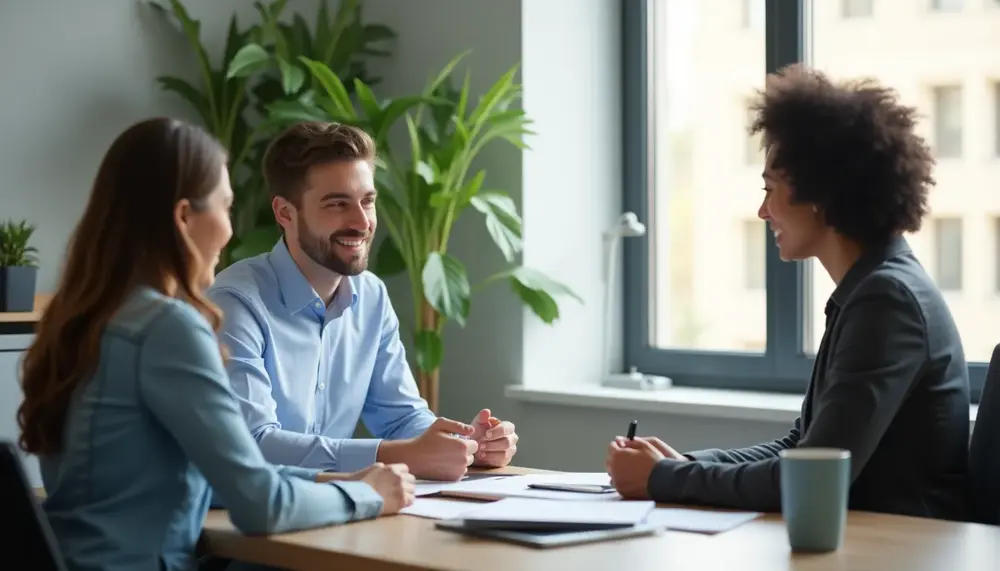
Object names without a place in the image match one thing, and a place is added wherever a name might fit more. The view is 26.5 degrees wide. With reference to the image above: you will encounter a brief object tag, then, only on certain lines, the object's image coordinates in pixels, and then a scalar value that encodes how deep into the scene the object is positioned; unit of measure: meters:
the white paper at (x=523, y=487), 3.03
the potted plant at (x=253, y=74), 5.03
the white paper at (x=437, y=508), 2.91
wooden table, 2.58
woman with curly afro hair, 2.92
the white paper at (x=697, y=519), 2.78
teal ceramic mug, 2.63
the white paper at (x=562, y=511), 2.76
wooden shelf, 4.03
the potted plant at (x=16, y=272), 4.09
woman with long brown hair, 2.74
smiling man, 3.42
